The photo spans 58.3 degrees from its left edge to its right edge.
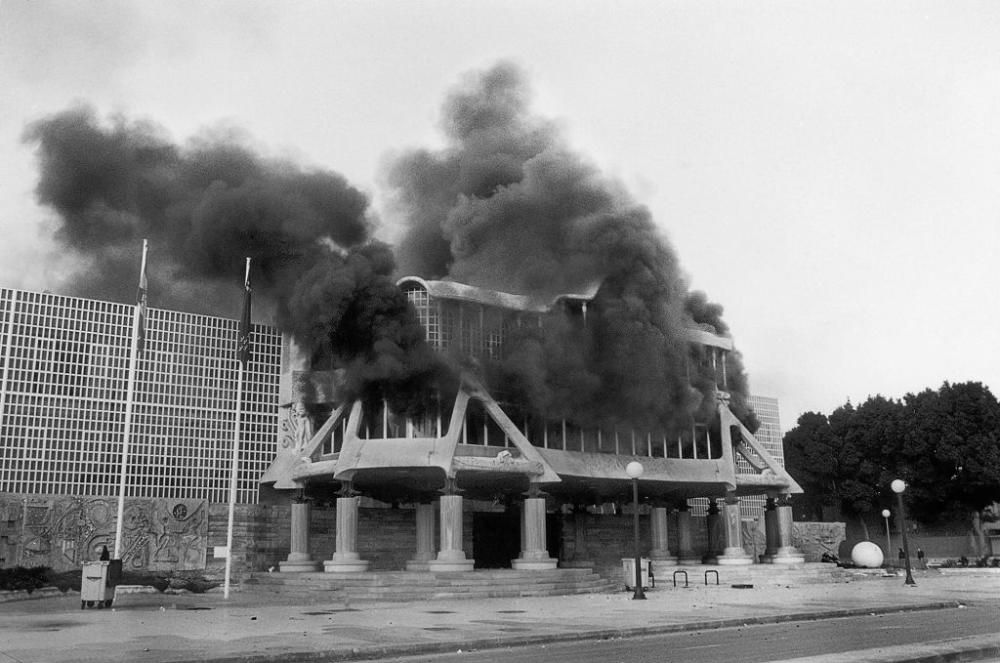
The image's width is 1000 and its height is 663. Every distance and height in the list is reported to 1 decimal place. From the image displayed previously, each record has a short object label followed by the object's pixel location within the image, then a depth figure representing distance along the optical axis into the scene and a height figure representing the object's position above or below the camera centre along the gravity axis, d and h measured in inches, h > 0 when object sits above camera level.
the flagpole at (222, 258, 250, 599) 1249.4 +230.3
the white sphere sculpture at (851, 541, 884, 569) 2274.9 -95.8
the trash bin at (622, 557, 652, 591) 1515.7 -90.7
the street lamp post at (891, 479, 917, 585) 1473.9 +40.8
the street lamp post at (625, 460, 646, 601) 1189.1 +8.5
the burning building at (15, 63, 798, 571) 1635.1 +277.5
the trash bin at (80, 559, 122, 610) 1005.2 -63.5
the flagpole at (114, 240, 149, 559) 1108.5 +189.4
